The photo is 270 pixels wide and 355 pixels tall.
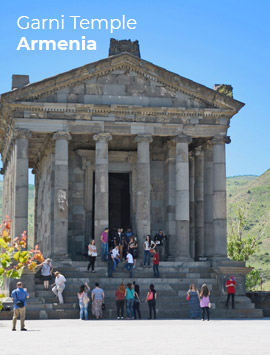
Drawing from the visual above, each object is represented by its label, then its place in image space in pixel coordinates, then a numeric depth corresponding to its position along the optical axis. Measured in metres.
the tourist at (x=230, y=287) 29.78
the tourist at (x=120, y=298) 27.67
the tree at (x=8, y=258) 10.99
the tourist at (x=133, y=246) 32.78
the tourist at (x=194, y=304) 28.25
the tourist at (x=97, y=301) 27.57
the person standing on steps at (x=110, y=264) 31.52
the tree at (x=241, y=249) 50.59
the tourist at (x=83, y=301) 27.12
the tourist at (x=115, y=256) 31.58
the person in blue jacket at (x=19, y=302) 22.83
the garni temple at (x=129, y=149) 33.59
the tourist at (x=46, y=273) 30.09
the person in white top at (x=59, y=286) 28.84
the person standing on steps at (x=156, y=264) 31.38
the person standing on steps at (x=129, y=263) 31.53
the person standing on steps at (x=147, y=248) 32.66
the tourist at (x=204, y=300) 27.16
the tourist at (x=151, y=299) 27.59
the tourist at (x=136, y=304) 27.89
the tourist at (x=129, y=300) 27.61
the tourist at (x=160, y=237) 34.63
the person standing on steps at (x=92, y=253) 31.52
